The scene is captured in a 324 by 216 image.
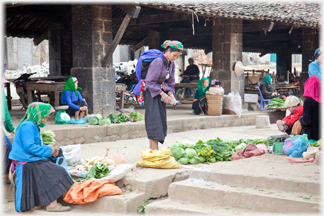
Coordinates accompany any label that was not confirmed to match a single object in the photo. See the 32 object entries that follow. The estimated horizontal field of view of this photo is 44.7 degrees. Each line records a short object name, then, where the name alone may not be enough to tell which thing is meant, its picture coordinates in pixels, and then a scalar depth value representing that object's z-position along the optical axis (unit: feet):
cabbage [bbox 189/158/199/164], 18.71
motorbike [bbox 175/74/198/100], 54.29
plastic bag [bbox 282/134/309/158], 17.02
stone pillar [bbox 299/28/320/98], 50.90
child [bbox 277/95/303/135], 20.10
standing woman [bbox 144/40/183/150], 18.16
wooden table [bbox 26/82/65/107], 30.01
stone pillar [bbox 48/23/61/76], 41.01
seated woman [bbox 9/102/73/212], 14.37
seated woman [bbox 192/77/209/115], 37.14
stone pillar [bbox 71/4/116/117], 30.73
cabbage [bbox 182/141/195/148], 19.77
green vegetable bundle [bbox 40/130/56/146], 17.61
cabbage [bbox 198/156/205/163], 18.95
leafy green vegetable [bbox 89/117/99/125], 27.40
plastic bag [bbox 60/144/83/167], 17.40
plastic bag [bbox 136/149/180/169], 17.08
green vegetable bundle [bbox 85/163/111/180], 15.77
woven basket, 36.09
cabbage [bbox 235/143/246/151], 20.68
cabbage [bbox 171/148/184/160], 18.79
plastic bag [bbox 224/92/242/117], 37.40
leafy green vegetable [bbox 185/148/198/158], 19.01
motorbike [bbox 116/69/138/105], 47.41
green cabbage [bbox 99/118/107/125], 27.32
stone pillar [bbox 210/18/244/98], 40.65
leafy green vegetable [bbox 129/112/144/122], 30.22
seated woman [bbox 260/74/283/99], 42.50
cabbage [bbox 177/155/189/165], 18.65
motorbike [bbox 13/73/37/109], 37.08
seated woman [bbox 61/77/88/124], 28.60
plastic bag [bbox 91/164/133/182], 15.51
